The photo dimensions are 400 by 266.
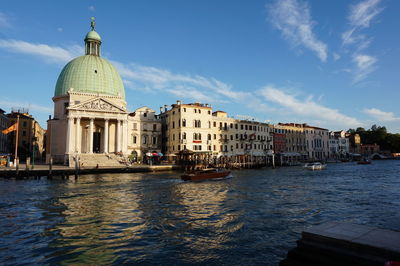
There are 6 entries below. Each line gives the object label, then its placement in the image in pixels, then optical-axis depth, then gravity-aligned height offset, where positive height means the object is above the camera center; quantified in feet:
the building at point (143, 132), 187.62 +16.81
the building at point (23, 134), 226.58 +20.42
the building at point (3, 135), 197.74 +17.17
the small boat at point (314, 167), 182.70 -9.02
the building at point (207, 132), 182.19 +16.70
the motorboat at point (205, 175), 97.96 -7.51
